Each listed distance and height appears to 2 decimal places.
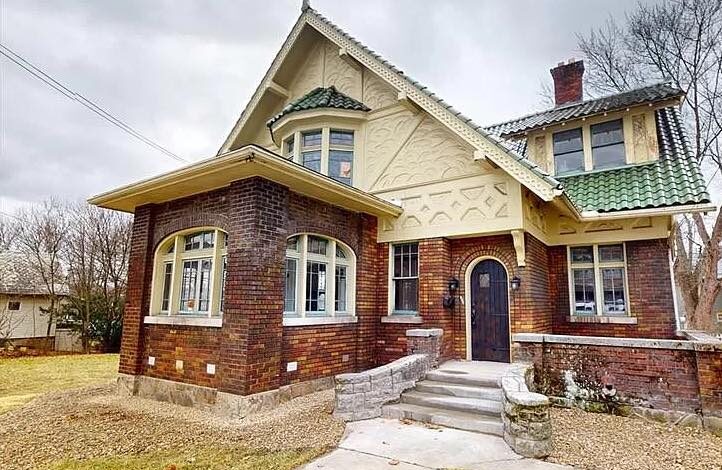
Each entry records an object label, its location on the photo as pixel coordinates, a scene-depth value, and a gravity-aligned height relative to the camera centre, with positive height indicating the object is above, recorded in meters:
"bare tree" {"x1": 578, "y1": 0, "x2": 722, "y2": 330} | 13.60 +8.41
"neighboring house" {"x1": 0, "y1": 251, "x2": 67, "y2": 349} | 18.02 -0.20
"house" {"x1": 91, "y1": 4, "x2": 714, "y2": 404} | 6.49 +1.26
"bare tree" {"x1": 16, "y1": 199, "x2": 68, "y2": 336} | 17.55 +2.32
